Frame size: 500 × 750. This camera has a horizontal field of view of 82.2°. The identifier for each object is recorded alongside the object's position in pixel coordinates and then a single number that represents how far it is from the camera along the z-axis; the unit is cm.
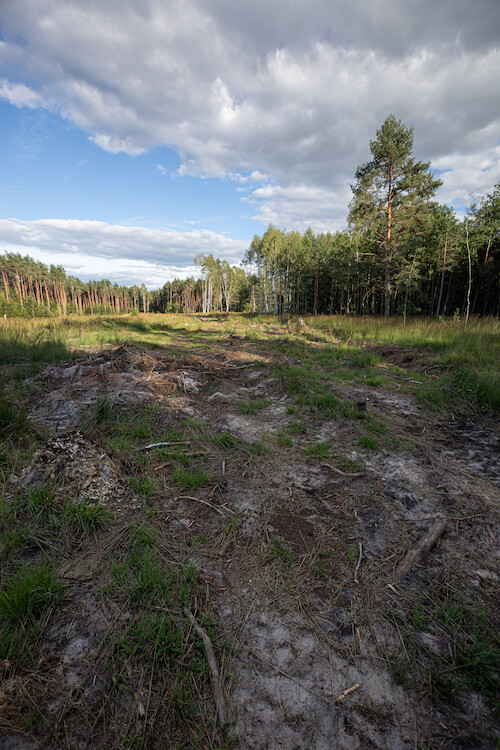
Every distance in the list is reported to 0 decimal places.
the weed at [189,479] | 300
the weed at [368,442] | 376
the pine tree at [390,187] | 1838
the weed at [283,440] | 389
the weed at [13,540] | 208
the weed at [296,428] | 430
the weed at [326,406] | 478
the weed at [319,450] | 362
